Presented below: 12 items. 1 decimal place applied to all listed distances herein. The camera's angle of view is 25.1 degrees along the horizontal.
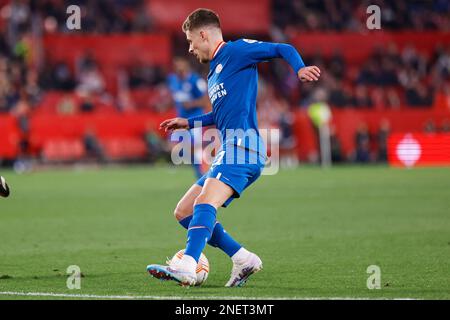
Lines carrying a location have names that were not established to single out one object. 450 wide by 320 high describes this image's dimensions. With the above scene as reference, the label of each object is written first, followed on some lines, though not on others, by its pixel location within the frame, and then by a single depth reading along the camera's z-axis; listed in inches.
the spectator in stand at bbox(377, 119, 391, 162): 1296.8
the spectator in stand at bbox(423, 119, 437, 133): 1309.1
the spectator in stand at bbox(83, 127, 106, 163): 1226.6
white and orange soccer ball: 342.3
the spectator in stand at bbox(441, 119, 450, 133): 1288.1
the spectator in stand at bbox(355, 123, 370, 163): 1293.1
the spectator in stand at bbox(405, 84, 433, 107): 1433.3
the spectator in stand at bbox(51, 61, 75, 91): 1294.3
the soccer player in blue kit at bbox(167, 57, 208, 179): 775.7
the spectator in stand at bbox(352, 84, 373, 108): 1406.3
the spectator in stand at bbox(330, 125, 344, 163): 1297.7
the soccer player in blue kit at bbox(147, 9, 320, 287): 330.6
